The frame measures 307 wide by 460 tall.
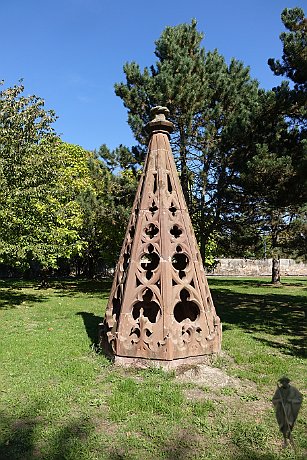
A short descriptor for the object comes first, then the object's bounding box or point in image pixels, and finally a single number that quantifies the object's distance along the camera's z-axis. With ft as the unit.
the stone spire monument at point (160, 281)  18.21
